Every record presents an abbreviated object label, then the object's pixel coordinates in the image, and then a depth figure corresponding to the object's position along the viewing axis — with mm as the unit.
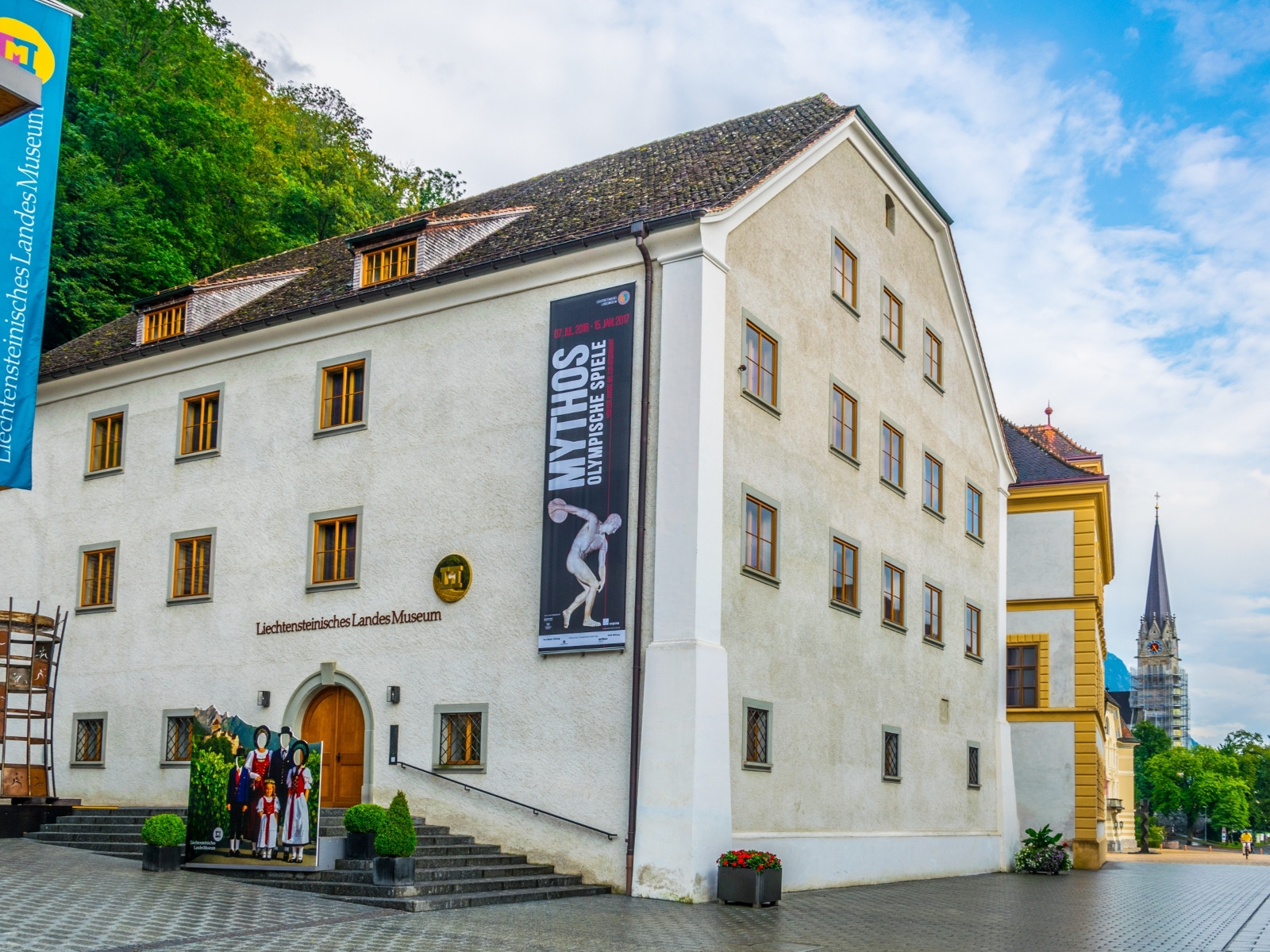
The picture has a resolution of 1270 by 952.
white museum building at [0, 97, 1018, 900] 19953
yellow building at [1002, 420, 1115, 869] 36156
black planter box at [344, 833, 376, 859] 17391
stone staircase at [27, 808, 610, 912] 16641
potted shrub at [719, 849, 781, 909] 18214
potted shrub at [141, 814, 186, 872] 18453
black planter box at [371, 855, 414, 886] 16562
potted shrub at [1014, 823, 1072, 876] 31469
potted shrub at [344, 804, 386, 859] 17156
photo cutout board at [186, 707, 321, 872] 17375
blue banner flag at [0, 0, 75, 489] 14281
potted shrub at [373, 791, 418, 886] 16516
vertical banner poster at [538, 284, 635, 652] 20047
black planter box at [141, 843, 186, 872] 18562
